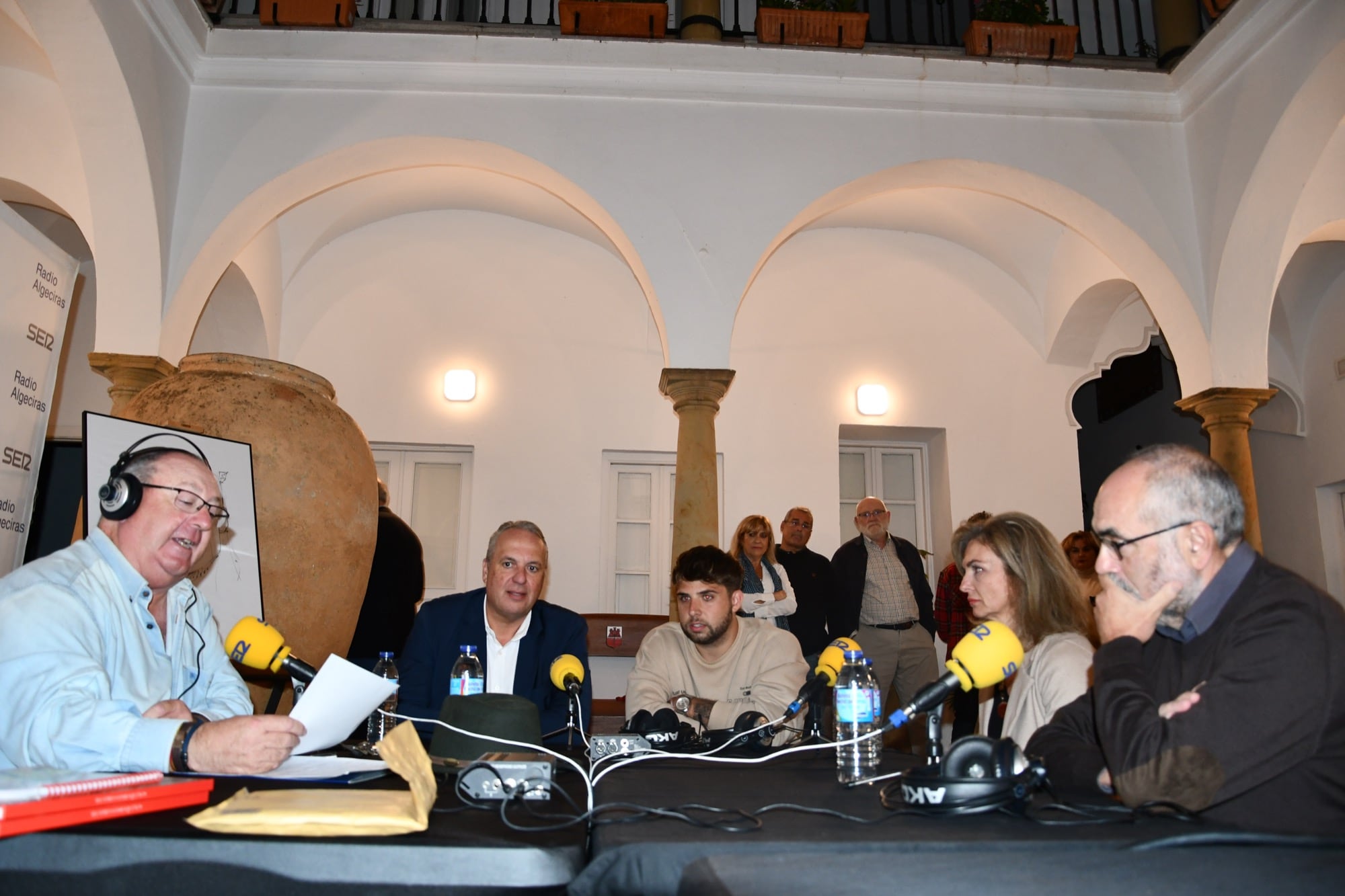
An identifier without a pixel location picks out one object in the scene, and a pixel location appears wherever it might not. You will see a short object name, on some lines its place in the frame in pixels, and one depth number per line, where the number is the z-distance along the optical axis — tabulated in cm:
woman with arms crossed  546
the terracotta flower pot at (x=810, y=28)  577
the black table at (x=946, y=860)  100
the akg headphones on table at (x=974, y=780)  133
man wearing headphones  160
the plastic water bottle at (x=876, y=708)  207
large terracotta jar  342
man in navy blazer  303
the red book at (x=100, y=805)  109
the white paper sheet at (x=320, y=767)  160
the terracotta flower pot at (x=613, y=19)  578
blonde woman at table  222
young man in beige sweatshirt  307
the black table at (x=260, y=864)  106
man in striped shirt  598
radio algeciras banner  324
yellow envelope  114
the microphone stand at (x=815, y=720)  251
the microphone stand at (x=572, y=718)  251
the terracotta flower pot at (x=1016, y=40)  586
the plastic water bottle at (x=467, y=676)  264
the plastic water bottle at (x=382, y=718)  257
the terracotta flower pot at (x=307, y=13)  566
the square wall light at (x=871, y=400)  795
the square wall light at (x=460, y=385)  771
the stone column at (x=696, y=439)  546
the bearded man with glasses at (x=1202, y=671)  141
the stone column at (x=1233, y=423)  583
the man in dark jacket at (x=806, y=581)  566
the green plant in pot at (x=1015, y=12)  594
